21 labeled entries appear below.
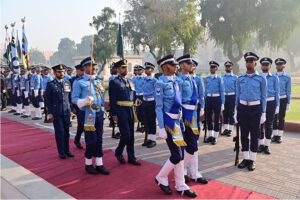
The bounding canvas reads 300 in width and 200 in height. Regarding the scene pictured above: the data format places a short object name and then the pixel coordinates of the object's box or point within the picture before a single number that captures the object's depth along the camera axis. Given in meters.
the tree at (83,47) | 106.96
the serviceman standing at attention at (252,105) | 6.08
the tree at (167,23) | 23.96
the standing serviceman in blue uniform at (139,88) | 9.43
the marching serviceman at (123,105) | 6.22
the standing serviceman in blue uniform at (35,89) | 12.56
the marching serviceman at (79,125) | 7.73
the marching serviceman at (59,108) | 7.04
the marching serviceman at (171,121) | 4.69
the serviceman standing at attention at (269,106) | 7.35
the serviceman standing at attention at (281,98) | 8.10
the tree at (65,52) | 111.62
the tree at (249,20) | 27.92
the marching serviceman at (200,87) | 6.73
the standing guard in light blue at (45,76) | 11.43
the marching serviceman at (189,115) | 5.18
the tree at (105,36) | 31.80
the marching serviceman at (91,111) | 5.83
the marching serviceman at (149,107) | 8.25
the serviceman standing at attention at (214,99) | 8.38
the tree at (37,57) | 113.29
